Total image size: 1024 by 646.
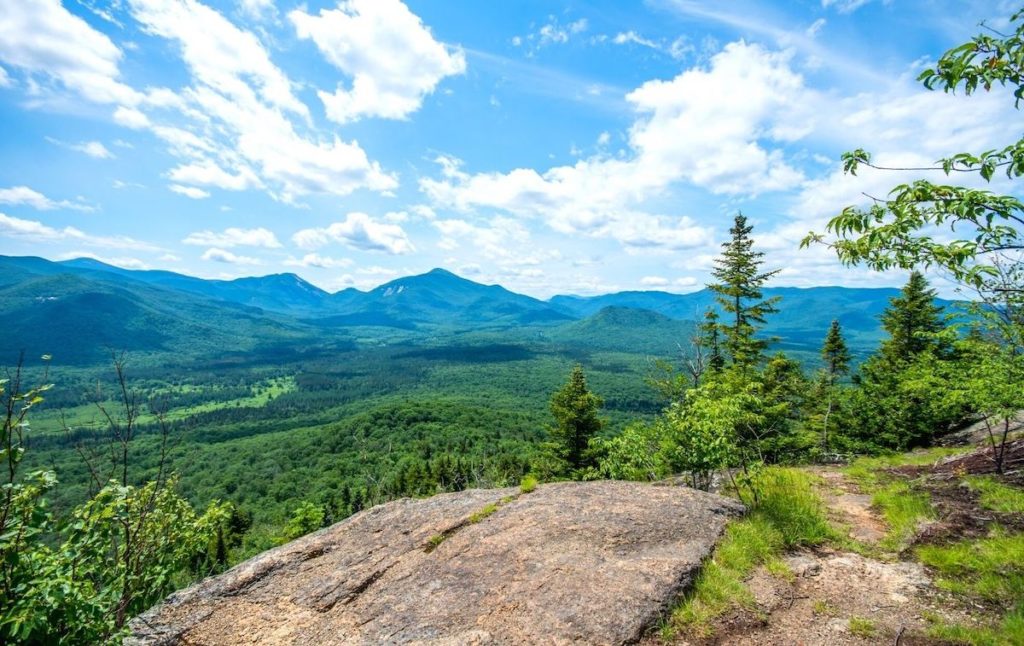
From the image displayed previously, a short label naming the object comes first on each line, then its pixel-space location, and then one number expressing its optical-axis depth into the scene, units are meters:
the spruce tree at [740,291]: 24.36
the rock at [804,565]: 6.22
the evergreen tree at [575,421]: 32.22
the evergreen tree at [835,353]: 37.62
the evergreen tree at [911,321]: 30.69
